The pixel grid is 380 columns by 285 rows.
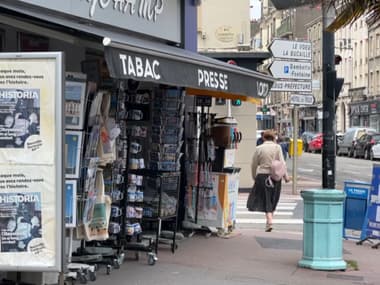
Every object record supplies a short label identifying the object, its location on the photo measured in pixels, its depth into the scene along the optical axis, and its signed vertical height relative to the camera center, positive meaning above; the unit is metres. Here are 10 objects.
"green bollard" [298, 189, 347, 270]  8.80 -1.10
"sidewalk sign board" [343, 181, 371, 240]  11.73 -1.05
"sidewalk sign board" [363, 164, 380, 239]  11.22 -1.08
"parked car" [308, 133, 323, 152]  51.36 -0.14
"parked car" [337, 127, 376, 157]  44.94 +0.17
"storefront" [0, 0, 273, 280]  6.84 +0.59
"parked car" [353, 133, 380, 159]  41.53 -0.08
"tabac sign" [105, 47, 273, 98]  6.45 +0.74
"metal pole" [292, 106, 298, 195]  20.19 -0.09
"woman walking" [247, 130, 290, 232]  12.26 -0.72
